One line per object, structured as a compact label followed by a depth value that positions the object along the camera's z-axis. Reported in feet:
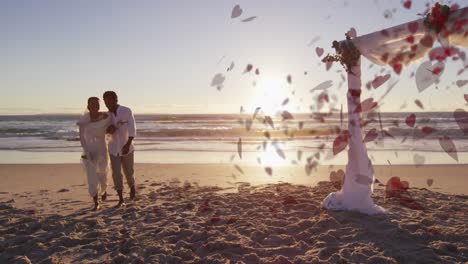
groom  21.63
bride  21.16
